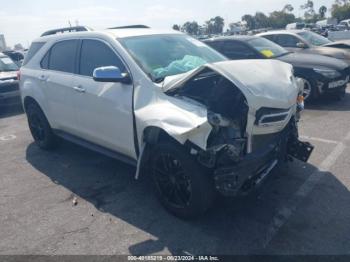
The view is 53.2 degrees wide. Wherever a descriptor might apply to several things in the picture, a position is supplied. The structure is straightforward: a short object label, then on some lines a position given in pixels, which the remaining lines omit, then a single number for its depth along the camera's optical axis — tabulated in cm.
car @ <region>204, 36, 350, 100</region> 764
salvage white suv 312
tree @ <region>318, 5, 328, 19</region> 9100
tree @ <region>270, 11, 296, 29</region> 8306
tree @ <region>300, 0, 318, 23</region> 9132
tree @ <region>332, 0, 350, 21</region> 7398
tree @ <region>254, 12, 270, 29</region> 8719
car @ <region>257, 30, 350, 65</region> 972
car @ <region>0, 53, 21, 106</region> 977
